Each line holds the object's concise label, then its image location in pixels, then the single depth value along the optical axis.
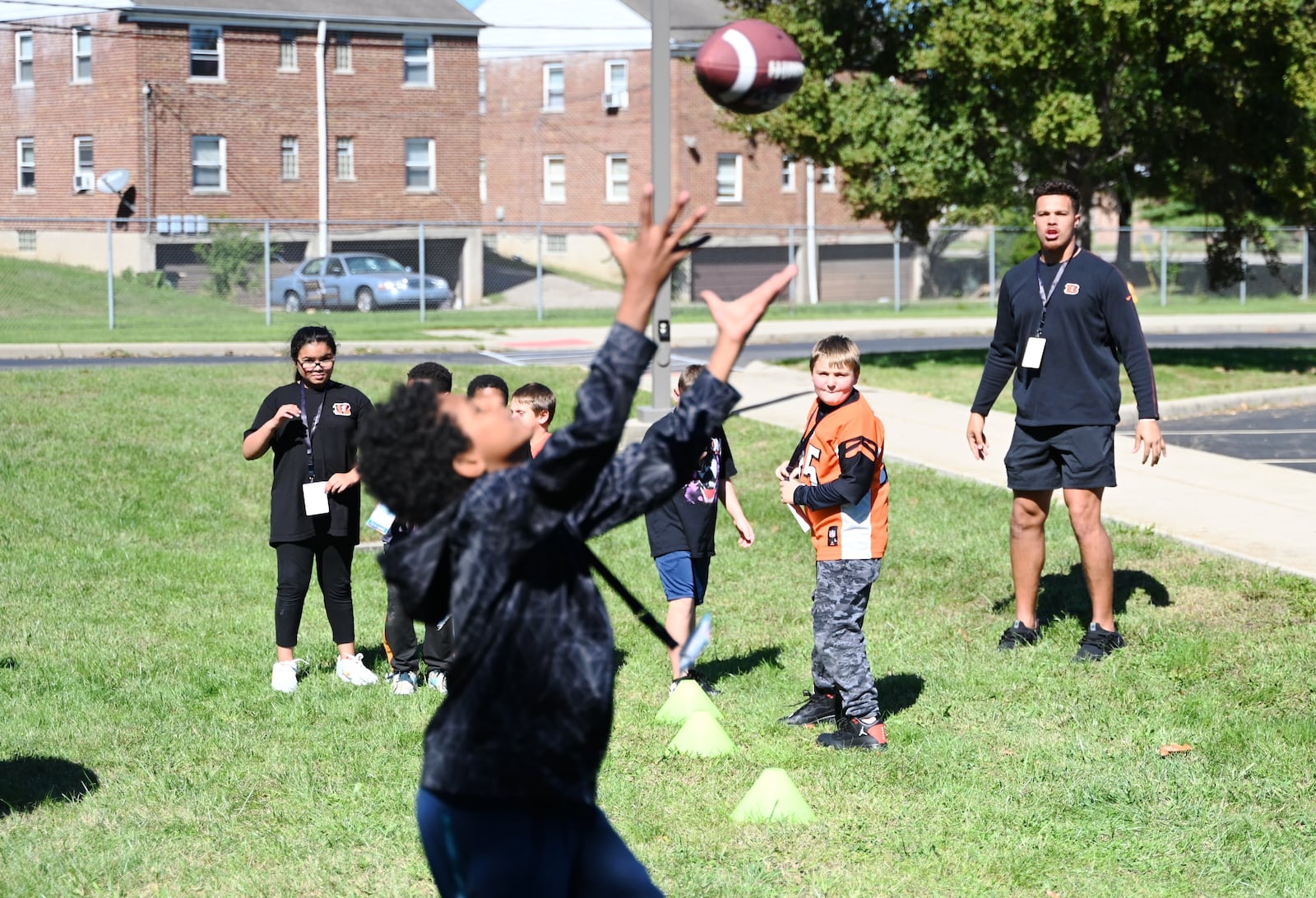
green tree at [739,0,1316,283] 17.64
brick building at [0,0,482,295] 37.75
